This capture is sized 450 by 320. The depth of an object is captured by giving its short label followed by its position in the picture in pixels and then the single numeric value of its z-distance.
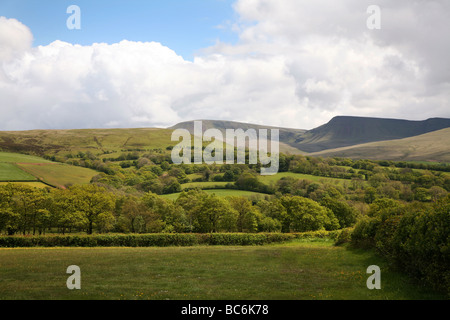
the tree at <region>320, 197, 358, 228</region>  85.38
